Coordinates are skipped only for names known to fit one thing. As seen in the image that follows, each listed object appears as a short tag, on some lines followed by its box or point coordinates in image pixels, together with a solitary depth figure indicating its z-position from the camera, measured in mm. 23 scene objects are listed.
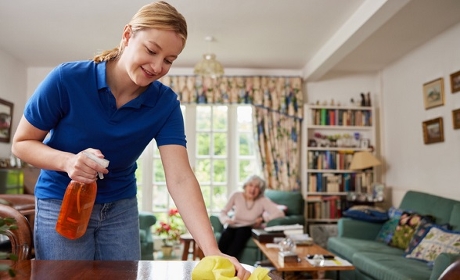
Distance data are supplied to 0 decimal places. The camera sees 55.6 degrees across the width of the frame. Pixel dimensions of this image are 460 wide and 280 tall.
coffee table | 3160
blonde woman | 1104
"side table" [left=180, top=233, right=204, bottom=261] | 4590
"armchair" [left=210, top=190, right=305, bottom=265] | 4750
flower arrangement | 5531
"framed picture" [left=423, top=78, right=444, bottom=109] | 4422
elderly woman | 4828
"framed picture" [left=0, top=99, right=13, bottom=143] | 5254
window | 6086
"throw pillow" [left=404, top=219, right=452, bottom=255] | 3613
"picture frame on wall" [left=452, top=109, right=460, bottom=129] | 4109
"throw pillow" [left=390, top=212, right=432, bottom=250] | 3937
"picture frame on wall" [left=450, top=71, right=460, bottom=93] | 4121
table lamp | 5551
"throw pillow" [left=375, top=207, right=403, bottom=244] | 4285
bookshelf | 5836
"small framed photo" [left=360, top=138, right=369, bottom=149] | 5946
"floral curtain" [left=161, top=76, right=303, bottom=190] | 5973
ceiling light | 4637
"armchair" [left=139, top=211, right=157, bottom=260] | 4531
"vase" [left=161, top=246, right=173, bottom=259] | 5504
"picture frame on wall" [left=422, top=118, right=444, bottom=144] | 4410
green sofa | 3018
